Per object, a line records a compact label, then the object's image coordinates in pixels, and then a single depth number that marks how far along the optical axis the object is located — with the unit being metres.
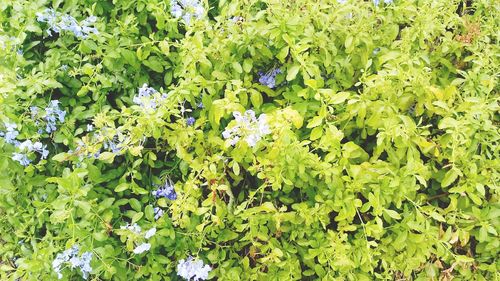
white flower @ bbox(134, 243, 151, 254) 1.92
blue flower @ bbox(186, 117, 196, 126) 2.13
